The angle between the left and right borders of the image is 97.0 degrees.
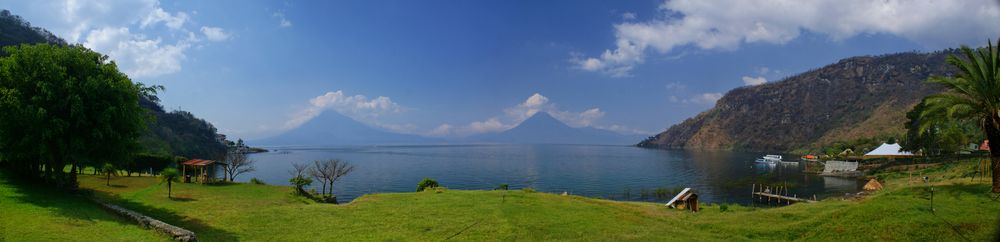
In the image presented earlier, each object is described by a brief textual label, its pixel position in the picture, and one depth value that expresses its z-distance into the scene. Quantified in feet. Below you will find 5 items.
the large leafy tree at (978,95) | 60.13
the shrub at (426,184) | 138.00
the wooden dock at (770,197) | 173.17
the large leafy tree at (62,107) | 65.72
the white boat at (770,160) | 417.36
